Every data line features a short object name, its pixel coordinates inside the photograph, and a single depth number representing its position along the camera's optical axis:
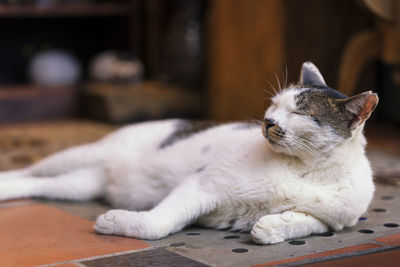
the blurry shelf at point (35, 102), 4.58
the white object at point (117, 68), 4.73
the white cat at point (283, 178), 1.82
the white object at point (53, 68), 4.77
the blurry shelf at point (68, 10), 4.53
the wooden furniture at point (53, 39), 4.62
